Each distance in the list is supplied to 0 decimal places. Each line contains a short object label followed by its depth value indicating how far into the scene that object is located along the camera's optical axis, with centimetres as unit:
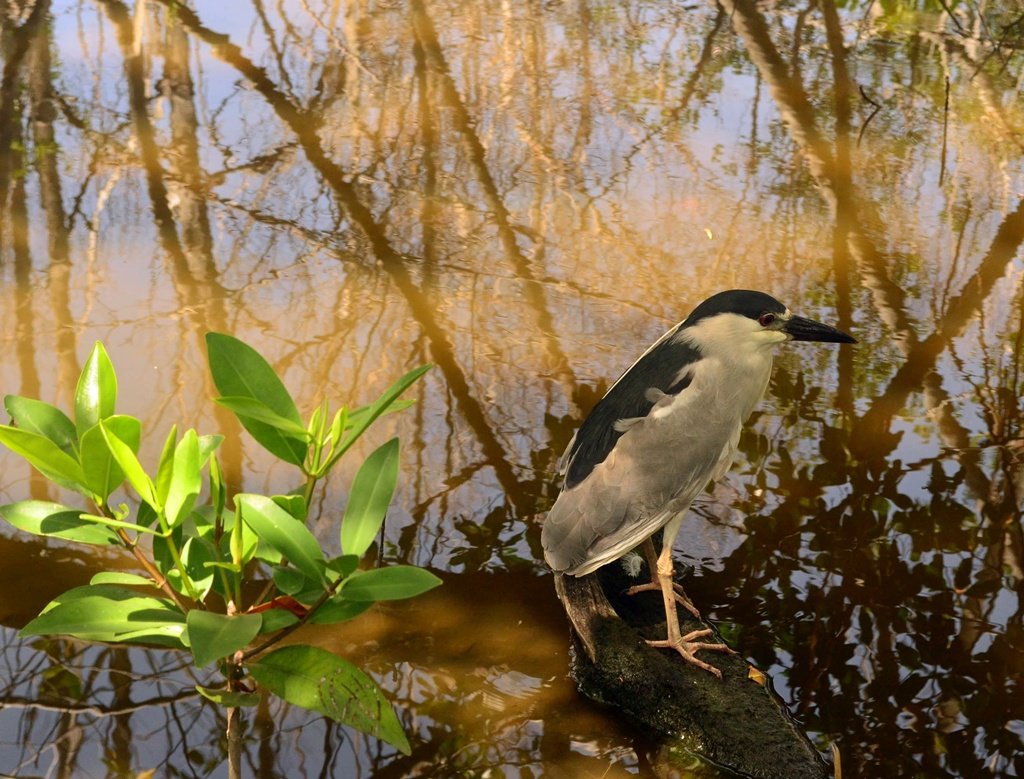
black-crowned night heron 624
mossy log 565
